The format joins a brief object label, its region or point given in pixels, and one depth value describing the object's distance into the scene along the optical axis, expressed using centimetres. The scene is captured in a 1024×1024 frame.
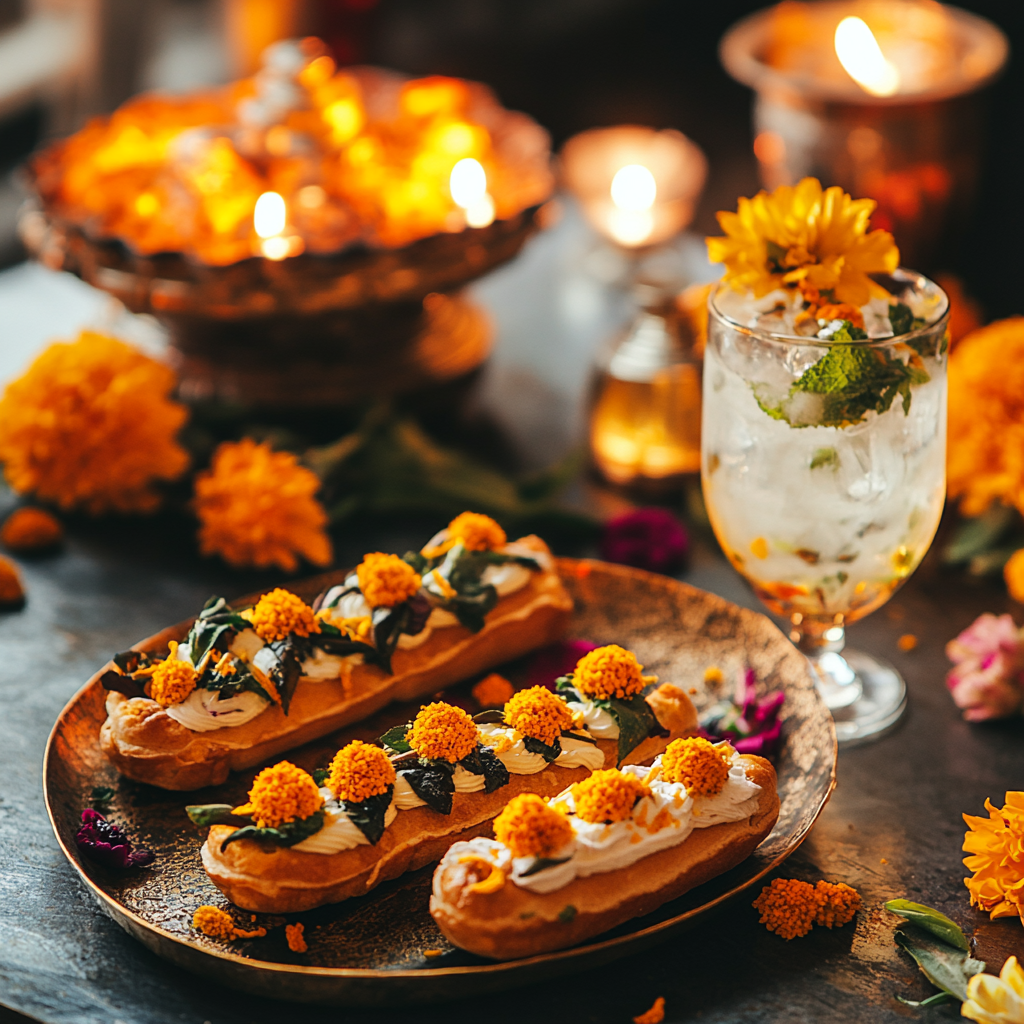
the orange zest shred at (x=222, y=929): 87
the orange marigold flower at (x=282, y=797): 87
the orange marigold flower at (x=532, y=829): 86
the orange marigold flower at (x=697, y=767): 88
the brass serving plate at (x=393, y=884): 85
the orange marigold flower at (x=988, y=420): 104
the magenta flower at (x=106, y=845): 90
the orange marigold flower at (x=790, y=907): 88
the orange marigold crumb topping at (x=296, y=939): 87
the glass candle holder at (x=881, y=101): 118
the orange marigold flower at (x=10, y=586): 104
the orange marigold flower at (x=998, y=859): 88
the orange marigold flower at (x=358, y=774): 88
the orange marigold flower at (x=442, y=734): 89
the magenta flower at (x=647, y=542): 106
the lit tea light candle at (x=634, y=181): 142
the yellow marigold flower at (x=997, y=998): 84
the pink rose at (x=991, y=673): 97
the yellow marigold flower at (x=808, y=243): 92
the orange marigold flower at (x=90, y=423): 107
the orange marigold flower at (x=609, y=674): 91
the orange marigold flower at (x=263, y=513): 105
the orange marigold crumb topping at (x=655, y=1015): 86
